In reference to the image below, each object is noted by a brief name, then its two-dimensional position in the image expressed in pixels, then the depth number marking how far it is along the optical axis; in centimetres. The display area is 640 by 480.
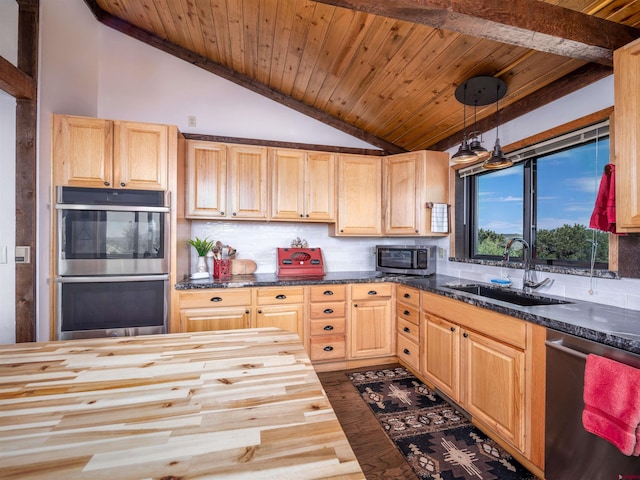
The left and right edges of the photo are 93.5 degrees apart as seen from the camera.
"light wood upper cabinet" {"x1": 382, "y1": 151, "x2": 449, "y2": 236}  302
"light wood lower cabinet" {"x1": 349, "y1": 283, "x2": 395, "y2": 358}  285
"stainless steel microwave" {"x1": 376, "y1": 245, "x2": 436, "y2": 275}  301
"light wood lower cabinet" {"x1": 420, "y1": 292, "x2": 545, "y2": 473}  156
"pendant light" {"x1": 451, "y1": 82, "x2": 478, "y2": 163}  203
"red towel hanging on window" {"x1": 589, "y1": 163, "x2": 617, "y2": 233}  158
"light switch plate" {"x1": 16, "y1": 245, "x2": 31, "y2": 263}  193
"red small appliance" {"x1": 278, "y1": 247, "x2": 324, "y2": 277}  304
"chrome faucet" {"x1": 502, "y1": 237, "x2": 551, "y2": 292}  215
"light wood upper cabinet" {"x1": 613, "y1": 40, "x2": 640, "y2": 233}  139
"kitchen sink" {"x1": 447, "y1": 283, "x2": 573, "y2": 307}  203
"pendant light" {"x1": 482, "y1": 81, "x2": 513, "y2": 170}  199
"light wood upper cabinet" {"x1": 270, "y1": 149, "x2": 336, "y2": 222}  298
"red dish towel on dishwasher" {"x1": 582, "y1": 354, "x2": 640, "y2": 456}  110
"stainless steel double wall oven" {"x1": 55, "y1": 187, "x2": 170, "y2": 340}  219
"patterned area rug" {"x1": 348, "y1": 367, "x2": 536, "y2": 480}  164
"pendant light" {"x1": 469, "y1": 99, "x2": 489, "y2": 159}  203
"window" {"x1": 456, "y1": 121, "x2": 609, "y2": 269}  198
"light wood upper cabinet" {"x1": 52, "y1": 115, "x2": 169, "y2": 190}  225
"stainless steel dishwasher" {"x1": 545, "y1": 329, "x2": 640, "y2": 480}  121
